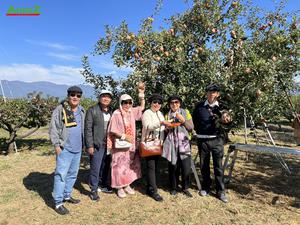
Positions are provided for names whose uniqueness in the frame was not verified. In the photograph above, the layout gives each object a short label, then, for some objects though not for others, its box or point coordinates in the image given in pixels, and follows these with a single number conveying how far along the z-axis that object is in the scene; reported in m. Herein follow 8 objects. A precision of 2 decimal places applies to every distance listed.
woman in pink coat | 4.86
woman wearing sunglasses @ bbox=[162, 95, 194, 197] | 4.80
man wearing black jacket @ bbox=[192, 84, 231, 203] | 4.78
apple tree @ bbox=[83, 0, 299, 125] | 4.53
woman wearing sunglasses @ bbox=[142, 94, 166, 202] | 4.74
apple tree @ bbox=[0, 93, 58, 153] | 8.39
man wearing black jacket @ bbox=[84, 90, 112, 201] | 4.72
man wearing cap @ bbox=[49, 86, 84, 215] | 4.25
